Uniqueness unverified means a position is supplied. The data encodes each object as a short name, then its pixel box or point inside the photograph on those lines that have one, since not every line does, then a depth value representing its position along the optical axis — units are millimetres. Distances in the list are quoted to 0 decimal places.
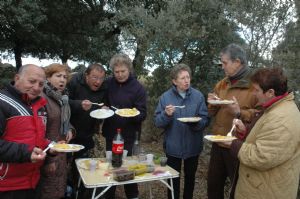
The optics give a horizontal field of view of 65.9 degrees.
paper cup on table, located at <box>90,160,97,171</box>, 2268
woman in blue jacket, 2640
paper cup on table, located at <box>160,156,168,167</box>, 2410
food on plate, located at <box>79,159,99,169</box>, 2305
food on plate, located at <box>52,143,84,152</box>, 1854
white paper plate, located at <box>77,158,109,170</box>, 2309
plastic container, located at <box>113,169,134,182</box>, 2076
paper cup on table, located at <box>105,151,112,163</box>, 2464
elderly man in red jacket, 1634
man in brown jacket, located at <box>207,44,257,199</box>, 2291
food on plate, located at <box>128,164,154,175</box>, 2208
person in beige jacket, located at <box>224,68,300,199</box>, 1597
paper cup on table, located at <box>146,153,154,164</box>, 2445
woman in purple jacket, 2719
